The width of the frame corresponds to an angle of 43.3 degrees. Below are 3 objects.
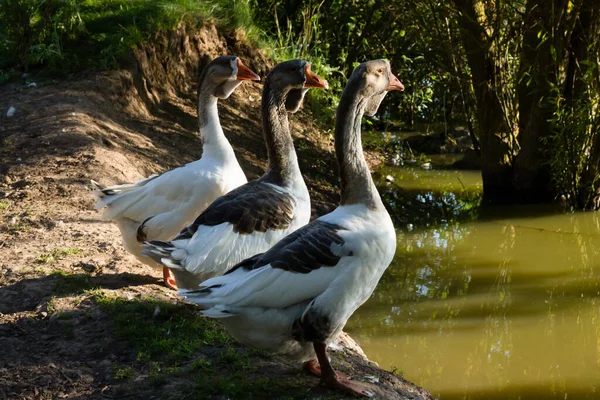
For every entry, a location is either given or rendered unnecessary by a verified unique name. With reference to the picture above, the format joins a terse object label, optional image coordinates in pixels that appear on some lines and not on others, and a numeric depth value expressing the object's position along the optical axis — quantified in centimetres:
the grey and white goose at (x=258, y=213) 455
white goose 555
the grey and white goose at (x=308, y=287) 382
